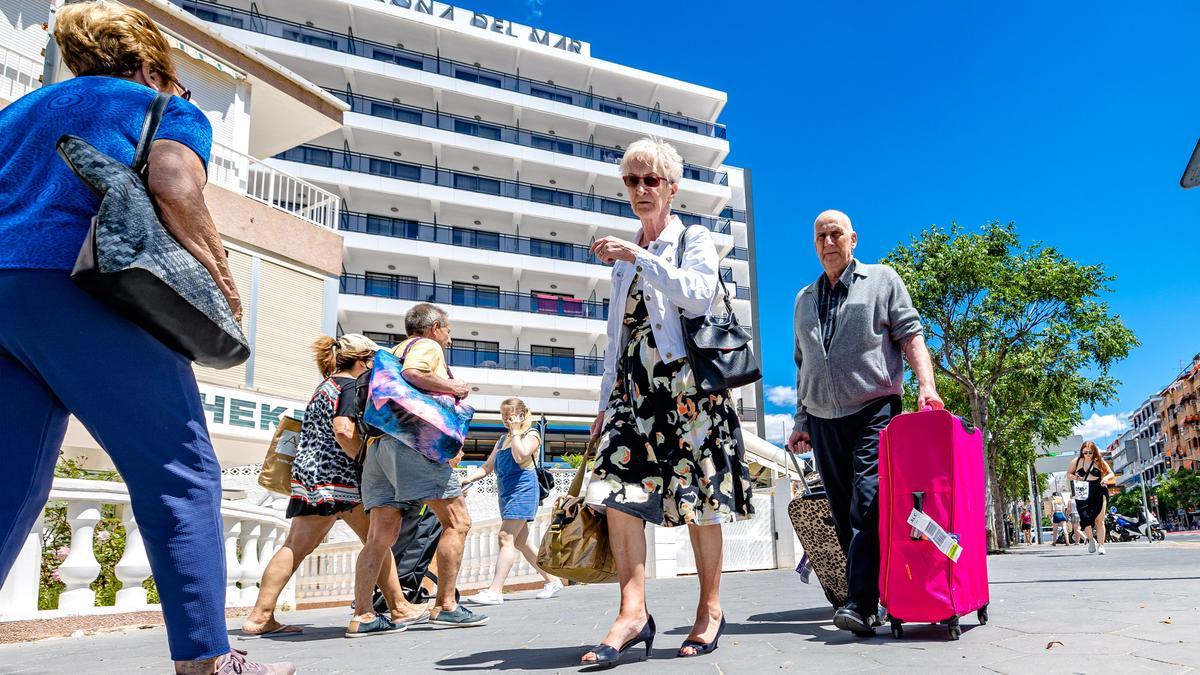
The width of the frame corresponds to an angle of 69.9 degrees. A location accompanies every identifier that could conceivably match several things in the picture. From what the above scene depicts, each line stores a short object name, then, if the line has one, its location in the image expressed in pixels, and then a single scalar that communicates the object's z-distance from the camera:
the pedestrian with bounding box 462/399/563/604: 7.50
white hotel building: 42.41
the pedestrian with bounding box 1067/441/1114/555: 13.59
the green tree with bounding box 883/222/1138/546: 24.16
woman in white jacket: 3.28
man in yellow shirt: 4.73
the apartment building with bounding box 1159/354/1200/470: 98.62
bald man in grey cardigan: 3.87
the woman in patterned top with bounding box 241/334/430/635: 5.22
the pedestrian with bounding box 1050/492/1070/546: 31.61
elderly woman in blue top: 2.18
